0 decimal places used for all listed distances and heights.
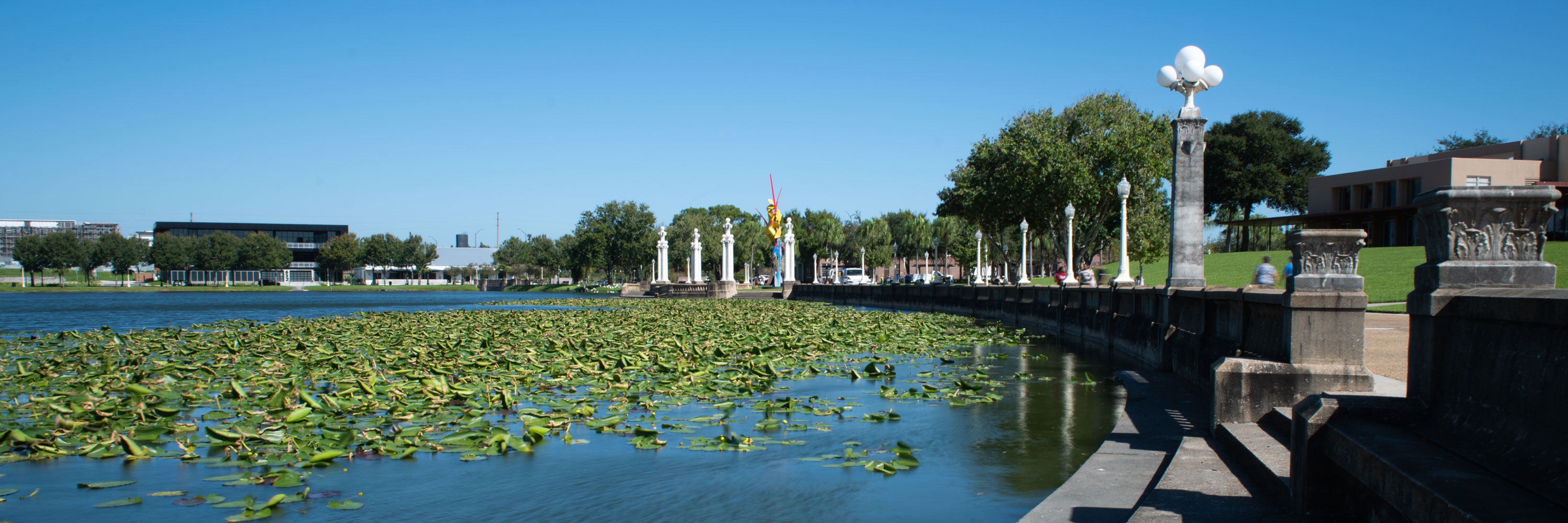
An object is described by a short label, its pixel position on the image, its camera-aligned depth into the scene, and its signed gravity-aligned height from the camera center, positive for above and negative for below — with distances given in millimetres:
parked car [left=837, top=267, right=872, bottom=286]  85500 -956
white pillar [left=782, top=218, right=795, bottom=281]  66938 +1198
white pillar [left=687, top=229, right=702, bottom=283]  71312 +433
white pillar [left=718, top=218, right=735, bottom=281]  67375 +429
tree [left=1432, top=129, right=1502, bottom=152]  91750 +12823
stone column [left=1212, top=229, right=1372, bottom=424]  7043 -570
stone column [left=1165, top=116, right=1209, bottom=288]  15023 +1086
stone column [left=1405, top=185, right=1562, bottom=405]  4594 +89
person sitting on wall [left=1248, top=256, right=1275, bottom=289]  17578 -124
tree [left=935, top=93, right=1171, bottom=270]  48031 +5715
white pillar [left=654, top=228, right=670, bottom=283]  83562 +388
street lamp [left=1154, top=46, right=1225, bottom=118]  14875 +3149
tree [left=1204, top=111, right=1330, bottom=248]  73500 +8720
